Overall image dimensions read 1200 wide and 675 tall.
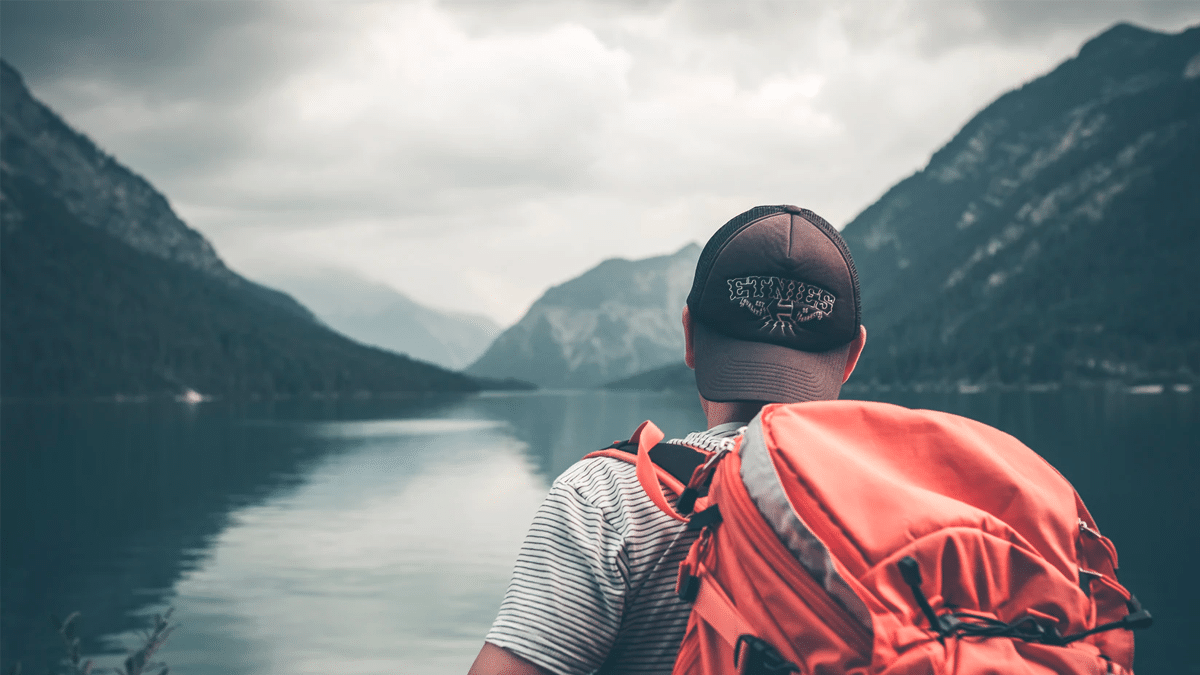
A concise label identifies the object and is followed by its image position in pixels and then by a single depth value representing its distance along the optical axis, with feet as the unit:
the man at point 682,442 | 6.05
